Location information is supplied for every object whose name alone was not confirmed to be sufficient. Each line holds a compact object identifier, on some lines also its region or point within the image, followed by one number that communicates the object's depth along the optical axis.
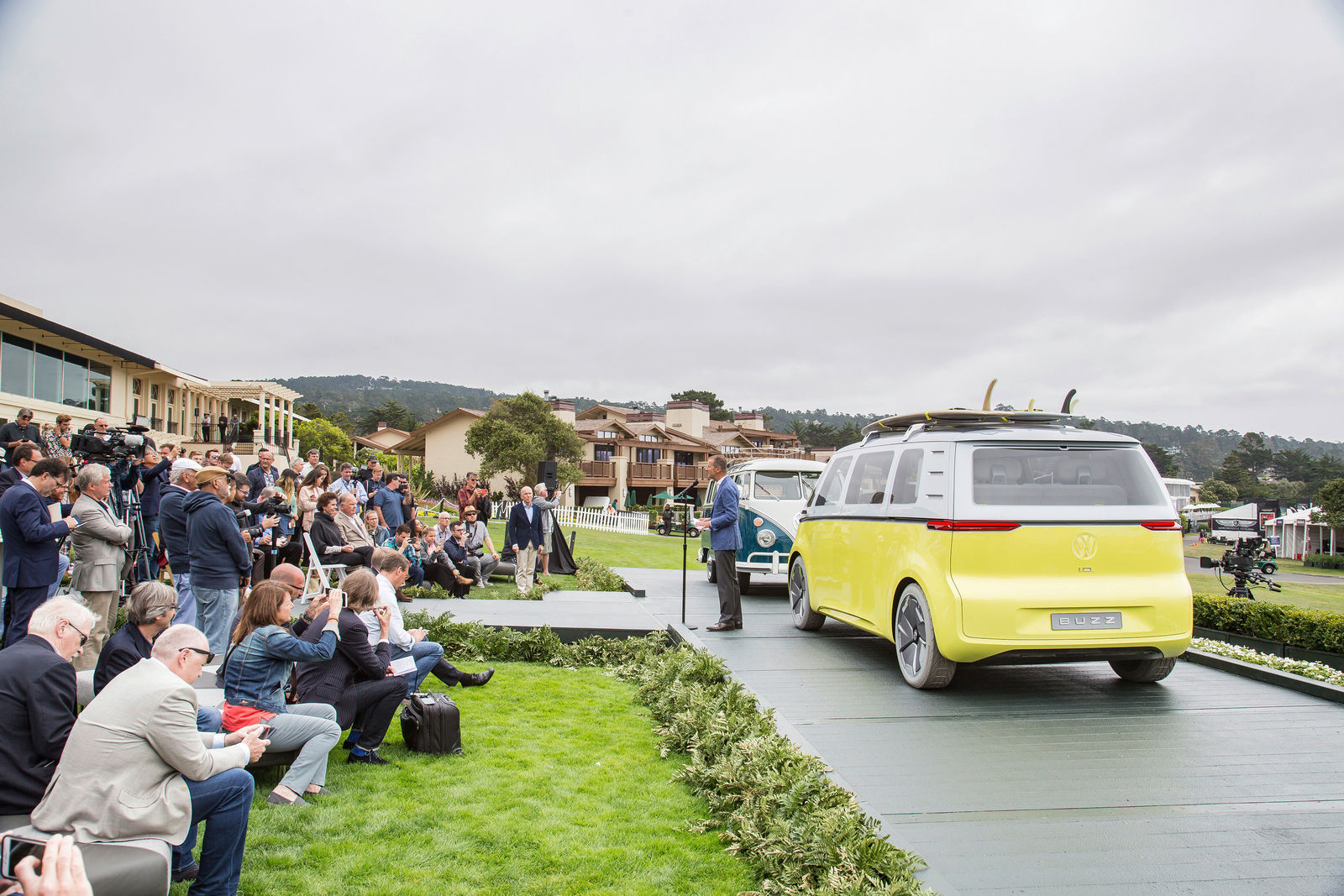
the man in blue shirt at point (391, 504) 13.27
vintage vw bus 12.71
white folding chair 9.27
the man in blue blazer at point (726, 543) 9.03
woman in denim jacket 4.74
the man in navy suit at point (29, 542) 6.50
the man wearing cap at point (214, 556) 7.05
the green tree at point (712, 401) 114.12
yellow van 5.73
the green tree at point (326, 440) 61.84
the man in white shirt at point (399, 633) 6.30
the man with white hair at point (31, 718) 3.23
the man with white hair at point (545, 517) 13.94
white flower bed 6.89
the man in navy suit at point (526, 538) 13.27
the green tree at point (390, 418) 94.44
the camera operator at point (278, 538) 10.39
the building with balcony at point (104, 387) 25.69
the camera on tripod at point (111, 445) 8.71
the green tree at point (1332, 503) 52.28
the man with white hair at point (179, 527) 7.48
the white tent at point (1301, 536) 58.53
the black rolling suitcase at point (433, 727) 5.64
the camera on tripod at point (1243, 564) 14.79
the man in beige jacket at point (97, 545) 7.05
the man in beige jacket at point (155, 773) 3.07
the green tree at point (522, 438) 46.47
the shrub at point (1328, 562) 52.53
